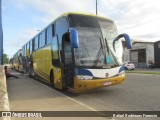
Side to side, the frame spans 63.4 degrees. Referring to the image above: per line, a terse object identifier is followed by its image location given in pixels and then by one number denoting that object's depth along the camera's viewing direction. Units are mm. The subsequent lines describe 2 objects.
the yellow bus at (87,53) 5386
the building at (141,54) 27161
